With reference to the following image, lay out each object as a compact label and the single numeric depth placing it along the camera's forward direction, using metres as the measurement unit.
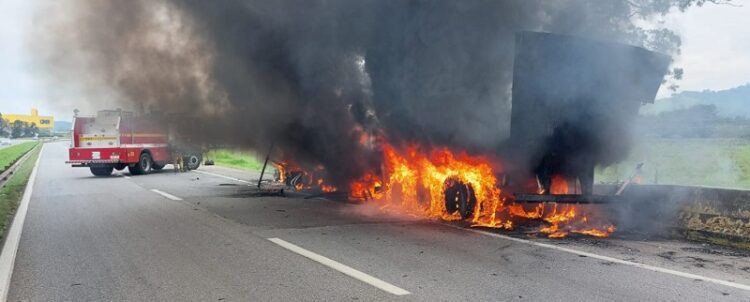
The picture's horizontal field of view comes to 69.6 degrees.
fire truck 19.84
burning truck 7.80
